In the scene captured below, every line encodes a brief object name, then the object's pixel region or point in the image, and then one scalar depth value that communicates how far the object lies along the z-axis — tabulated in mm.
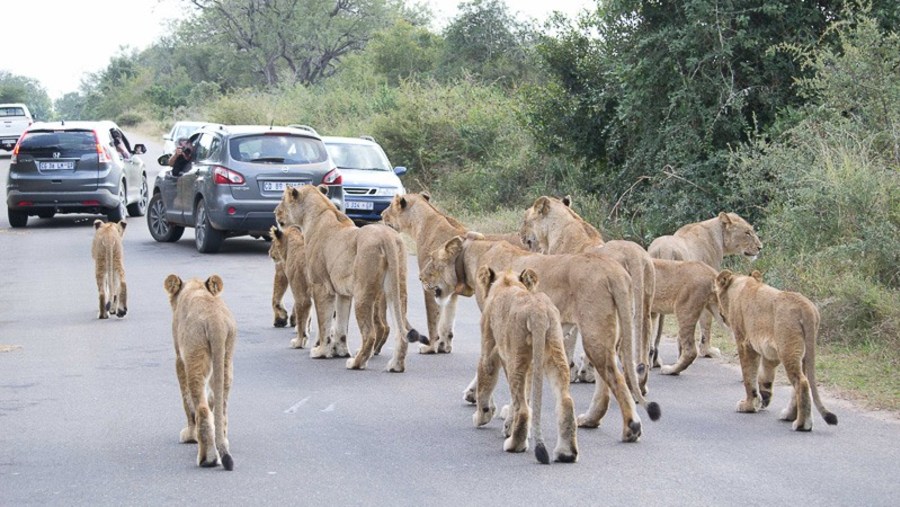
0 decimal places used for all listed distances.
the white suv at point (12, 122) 48844
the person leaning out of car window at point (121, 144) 23312
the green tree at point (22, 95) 102150
